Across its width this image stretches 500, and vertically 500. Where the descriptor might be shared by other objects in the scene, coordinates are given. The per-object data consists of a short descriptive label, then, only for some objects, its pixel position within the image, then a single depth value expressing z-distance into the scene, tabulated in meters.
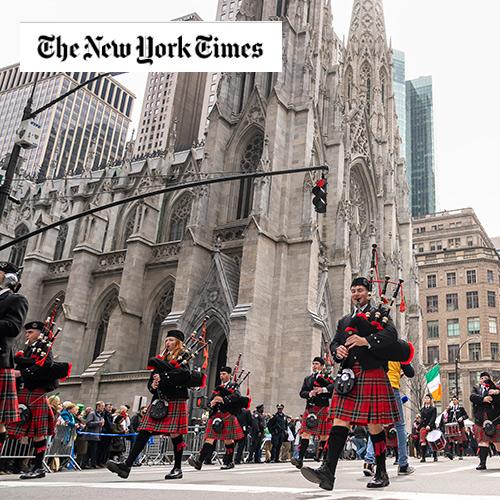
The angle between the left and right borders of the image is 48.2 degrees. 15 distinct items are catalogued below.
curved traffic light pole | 11.45
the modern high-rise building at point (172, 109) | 72.25
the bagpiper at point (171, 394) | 8.16
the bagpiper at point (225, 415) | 10.83
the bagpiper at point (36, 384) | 8.40
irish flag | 30.16
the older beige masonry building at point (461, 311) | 59.91
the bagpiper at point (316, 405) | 10.90
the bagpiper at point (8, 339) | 6.01
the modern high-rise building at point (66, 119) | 125.44
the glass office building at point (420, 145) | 124.06
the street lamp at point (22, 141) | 12.60
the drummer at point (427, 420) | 16.70
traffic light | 14.23
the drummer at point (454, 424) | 19.16
